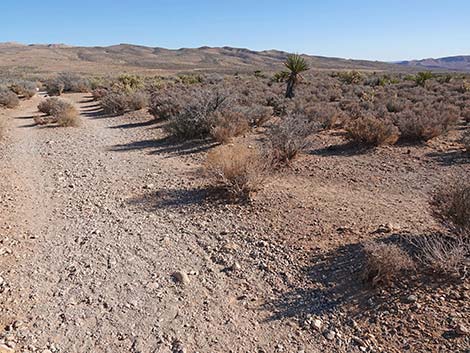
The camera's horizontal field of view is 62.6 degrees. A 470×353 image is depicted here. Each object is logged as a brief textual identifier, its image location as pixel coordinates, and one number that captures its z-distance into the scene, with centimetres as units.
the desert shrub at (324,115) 1195
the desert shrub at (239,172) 632
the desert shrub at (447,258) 391
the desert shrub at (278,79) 2591
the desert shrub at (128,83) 2307
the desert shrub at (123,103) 1739
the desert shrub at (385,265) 399
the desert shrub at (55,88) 2681
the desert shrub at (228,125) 1043
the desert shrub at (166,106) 1405
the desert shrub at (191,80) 3103
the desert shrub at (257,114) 1221
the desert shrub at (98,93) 2227
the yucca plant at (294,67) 1795
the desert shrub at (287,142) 845
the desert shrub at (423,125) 1002
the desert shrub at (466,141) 884
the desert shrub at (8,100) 1850
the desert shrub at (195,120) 1100
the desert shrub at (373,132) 958
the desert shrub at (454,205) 434
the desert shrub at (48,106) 1576
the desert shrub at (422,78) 2488
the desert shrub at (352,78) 2981
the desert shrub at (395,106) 1435
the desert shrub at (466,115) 1319
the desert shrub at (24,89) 2397
